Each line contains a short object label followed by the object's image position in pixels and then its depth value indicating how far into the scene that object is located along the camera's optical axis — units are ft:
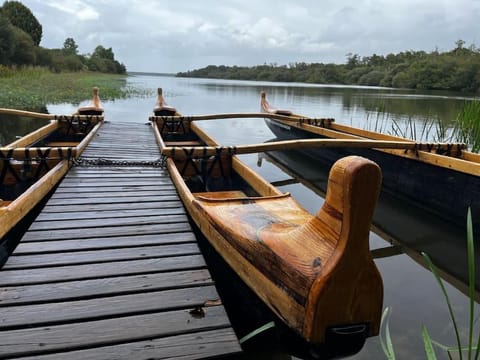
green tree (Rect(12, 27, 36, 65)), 94.17
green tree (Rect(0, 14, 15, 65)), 84.07
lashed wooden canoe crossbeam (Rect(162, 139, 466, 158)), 14.02
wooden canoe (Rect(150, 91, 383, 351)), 4.78
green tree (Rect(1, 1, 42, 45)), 121.70
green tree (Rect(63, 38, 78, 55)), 220.10
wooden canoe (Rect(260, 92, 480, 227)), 14.02
